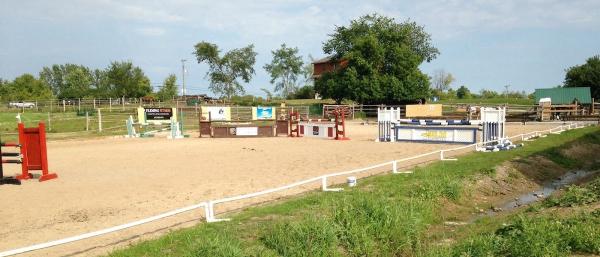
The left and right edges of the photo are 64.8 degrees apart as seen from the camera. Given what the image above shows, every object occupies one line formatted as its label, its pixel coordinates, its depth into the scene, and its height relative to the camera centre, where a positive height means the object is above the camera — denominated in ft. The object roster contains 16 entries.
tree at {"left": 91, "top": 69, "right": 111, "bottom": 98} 269.23 +14.17
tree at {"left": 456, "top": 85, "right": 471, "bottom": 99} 306.62 +6.80
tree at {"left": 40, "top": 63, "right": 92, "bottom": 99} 281.74 +20.89
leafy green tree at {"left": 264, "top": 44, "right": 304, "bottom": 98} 323.57 +26.28
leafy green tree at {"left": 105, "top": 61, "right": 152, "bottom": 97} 262.26 +14.46
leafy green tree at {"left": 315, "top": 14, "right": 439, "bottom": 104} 169.58 +10.99
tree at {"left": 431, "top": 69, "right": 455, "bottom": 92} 356.59 +15.89
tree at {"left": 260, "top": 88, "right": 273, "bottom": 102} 307.33 +7.72
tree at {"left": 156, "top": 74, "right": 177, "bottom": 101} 268.23 +11.54
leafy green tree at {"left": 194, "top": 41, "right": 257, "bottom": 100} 240.73 +21.75
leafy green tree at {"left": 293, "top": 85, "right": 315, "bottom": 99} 292.71 +7.50
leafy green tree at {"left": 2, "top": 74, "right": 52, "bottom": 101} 264.72 +11.55
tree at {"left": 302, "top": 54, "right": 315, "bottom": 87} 338.95 +23.78
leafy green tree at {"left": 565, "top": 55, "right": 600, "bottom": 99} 190.70 +10.46
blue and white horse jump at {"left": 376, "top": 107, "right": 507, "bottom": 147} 56.68 -3.48
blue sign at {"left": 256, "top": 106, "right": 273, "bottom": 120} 96.40 -1.51
